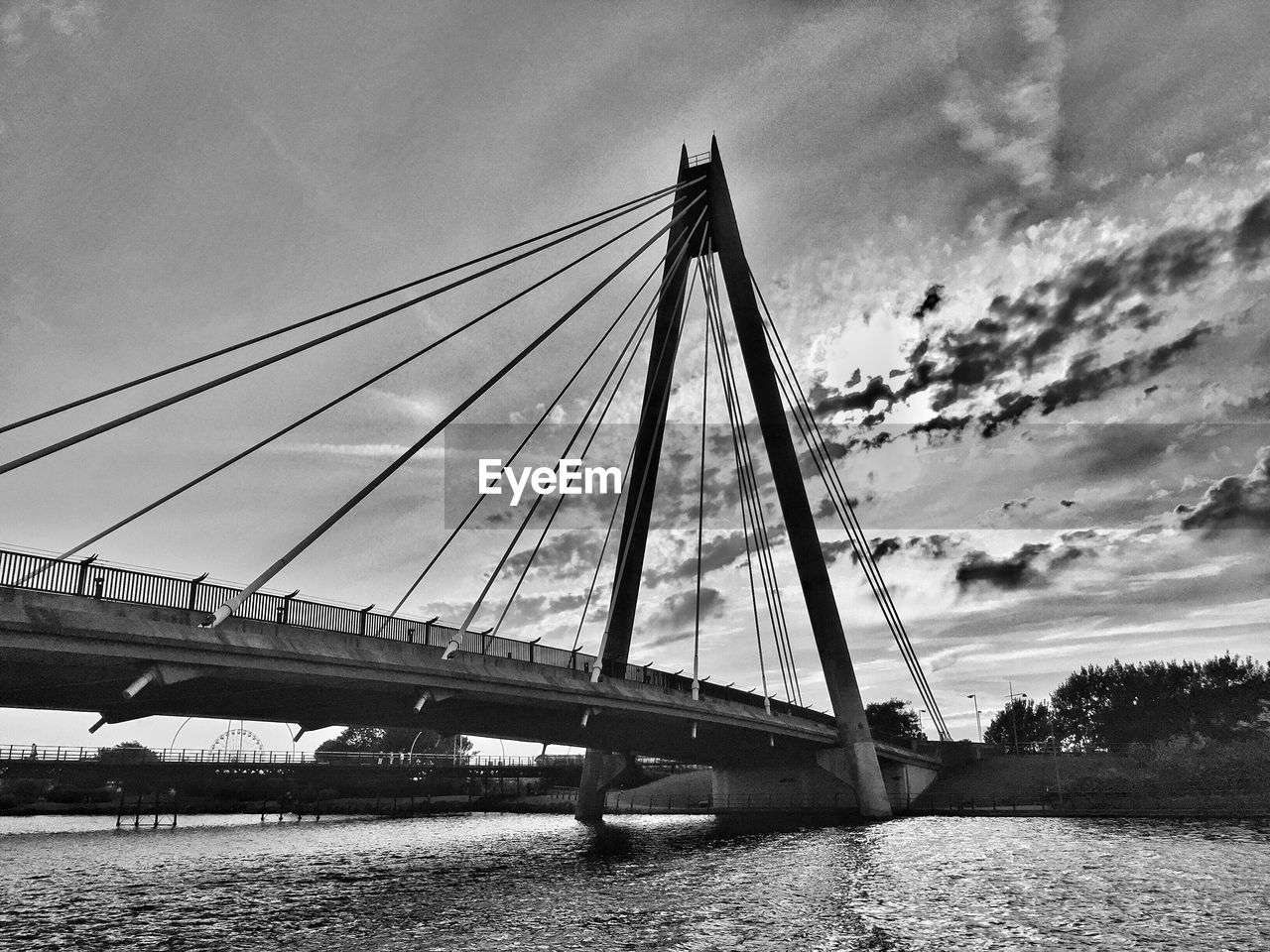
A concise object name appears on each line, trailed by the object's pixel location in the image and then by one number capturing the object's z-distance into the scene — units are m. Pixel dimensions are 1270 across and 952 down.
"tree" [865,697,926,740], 152.88
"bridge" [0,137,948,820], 22.67
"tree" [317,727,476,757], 181.59
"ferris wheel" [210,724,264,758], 140.74
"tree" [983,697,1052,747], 144.09
